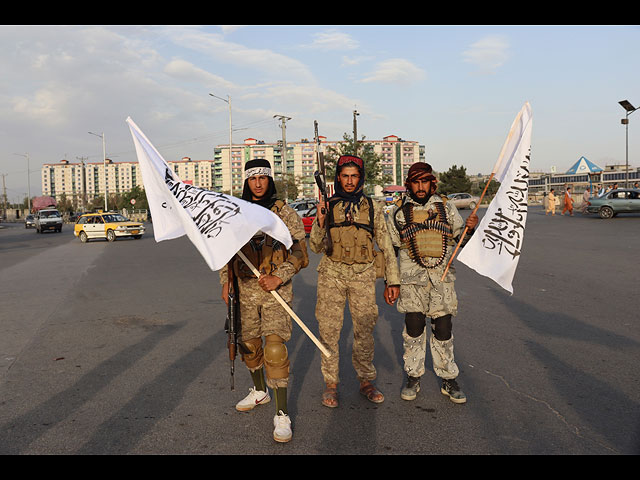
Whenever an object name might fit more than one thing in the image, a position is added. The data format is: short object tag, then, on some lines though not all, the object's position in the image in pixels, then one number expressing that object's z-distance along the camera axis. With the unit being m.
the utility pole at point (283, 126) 52.81
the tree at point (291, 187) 71.38
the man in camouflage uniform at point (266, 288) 3.65
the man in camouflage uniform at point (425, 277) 4.13
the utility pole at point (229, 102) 49.65
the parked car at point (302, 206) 25.37
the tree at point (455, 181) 92.00
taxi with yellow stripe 25.94
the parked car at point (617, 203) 27.23
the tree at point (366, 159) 50.61
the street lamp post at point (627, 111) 35.41
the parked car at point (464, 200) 50.53
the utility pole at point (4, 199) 110.15
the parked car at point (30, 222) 55.69
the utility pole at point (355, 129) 45.92
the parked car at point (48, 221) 40.12
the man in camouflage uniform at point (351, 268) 4.06
